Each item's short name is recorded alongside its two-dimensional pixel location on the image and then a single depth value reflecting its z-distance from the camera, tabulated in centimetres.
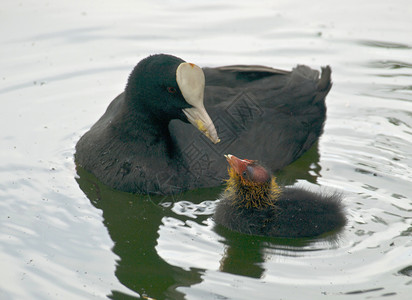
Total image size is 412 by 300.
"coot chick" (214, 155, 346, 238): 1193
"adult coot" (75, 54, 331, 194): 1313
